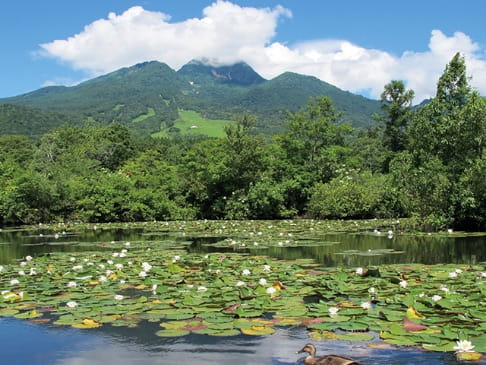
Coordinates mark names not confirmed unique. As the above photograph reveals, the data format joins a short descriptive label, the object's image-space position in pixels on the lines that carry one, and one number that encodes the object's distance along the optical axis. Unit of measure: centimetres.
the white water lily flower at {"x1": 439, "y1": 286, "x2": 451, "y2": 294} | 607
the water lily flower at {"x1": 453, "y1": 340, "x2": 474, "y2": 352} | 397
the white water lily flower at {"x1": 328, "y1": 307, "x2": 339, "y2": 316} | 524
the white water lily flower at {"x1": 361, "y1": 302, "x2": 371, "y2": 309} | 544
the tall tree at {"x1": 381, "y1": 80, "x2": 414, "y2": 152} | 4334
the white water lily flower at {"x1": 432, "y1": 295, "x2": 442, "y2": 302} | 556
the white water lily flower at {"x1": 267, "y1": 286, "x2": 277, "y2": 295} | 634
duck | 373
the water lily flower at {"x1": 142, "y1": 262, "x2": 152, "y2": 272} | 839
